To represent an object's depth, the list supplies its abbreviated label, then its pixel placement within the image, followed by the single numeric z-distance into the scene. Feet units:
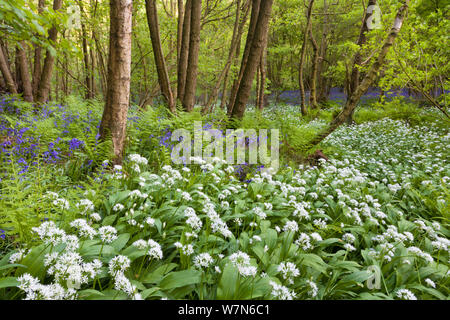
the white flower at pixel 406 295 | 5.10
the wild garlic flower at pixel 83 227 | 4.66
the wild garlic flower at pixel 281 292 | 4.20
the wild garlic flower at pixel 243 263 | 4.42
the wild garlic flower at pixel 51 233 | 4.23
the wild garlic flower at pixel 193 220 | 5.59
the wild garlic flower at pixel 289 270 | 4.96
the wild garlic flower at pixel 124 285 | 3.85
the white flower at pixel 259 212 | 6.88
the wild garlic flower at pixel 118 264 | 4.09
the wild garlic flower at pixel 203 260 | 4.95
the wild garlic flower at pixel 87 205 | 5.51
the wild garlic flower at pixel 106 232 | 4.76
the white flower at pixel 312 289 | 4.95
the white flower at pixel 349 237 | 6.71
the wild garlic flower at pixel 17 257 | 4.36
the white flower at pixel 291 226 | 6.18
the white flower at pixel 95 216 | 5.26
